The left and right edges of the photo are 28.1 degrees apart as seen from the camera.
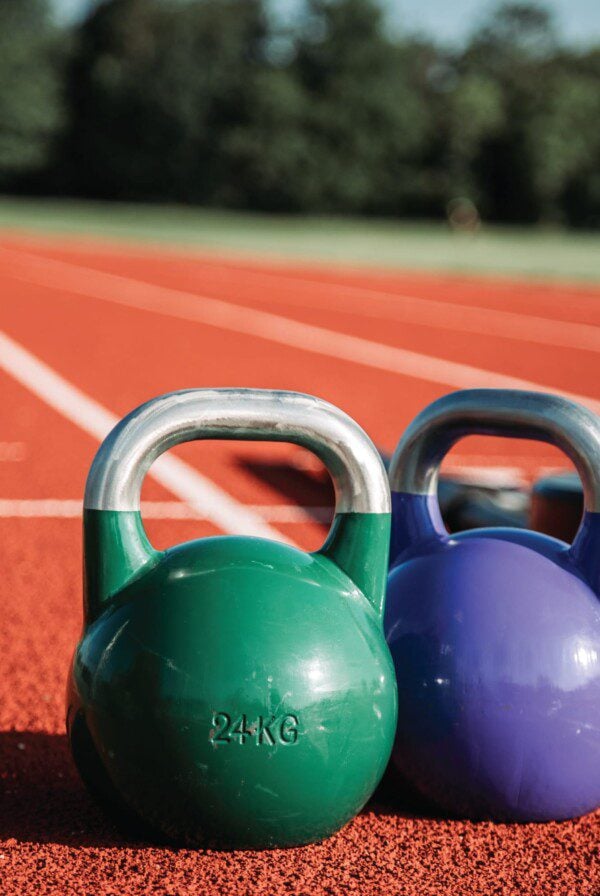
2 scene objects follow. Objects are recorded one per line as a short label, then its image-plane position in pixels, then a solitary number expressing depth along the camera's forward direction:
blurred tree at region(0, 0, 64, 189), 66.06
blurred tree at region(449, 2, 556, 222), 72.00
